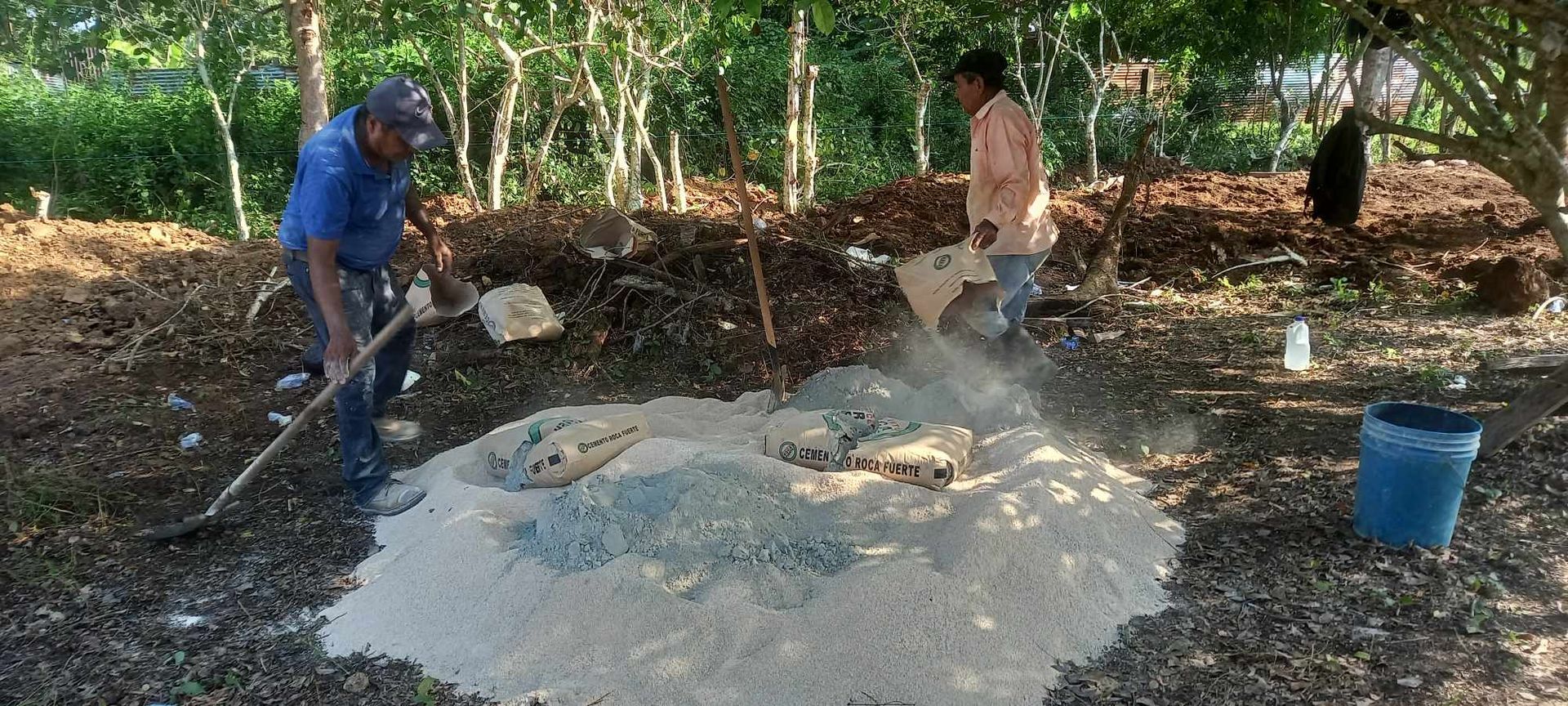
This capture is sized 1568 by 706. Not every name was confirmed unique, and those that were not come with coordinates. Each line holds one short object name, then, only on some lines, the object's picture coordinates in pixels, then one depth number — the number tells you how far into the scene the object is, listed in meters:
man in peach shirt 3.80
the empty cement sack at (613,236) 5.50
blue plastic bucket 2.78
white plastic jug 4.68
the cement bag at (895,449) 3.16
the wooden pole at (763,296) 4.20
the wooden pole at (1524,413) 3.12
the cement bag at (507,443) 3.43
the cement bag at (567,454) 3.26
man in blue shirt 2.89
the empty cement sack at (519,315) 4.82
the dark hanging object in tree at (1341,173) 6.16
